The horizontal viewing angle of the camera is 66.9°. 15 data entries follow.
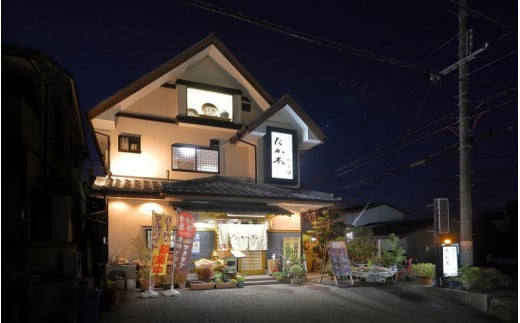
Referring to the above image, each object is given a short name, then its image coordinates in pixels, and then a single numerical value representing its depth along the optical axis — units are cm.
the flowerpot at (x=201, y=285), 1431
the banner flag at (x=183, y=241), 1364
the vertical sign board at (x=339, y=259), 1555
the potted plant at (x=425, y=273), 1571
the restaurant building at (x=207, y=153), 1543
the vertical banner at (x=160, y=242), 1320
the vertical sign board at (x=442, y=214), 1459
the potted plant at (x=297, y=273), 1612
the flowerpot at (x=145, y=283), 1372
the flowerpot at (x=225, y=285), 1467
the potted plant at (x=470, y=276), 1300
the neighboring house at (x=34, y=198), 869
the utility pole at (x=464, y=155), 1401
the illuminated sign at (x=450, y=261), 1410
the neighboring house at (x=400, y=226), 3234
